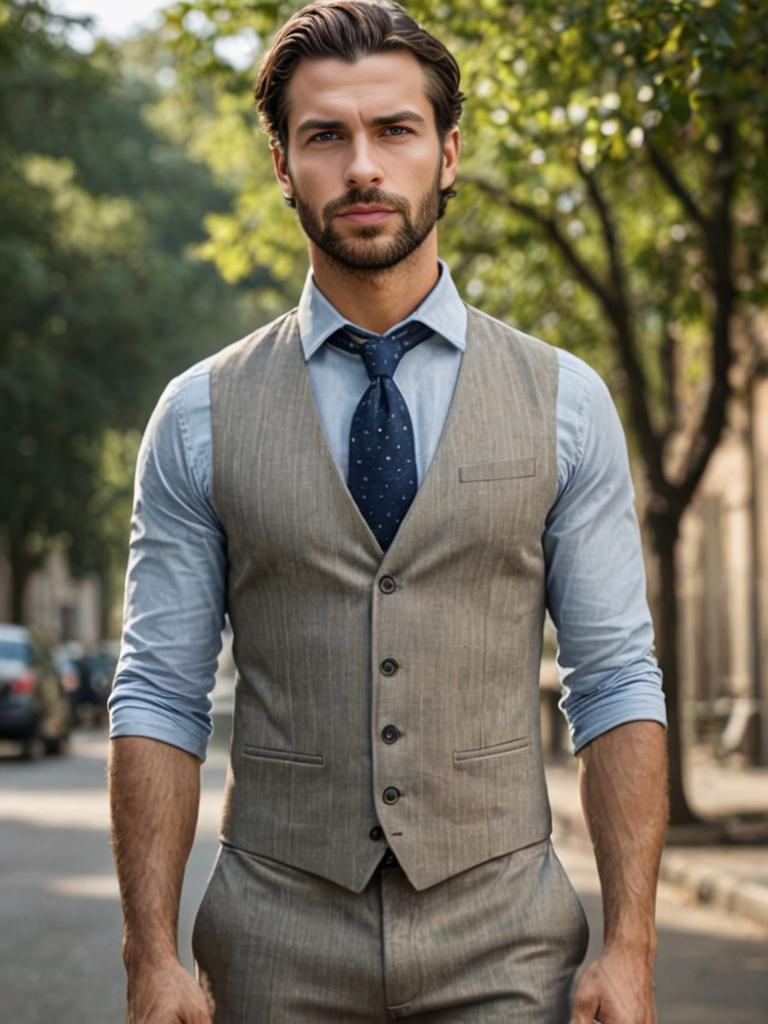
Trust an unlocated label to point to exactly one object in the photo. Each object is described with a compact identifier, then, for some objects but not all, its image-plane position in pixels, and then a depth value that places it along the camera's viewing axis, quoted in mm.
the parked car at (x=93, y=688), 43478
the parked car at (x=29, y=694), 26719
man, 2715
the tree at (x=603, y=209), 9187
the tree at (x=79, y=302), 32125
